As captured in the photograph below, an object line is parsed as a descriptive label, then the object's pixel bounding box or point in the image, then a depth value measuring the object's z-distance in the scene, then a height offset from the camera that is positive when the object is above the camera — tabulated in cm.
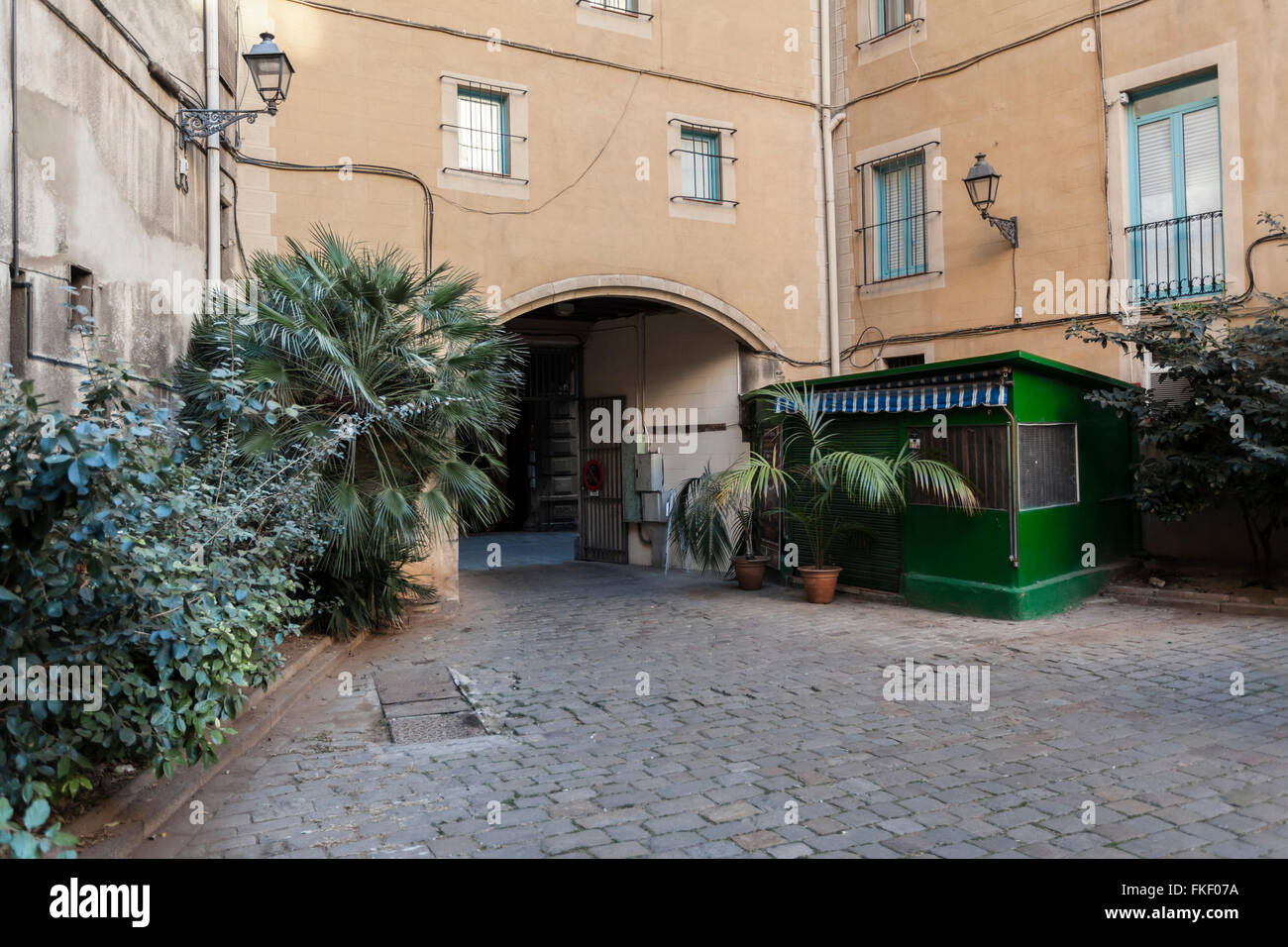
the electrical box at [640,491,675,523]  1352 -36
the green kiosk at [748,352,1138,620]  898 -9
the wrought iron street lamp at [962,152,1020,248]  1118 +333
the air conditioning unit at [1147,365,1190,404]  986 +87
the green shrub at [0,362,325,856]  332 -44
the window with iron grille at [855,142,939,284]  1257 +343
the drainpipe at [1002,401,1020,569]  888 -25
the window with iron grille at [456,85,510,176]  1075 +394
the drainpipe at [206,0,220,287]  861 +290
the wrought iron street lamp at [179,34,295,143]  813 +339
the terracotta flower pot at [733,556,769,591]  1130 -107
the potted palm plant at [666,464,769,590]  1134 -61
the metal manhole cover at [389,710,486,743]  554 -144
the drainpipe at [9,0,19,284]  518 +199
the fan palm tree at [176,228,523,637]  761 +77
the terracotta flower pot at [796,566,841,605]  1024 -112
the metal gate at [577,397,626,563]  1452 -37
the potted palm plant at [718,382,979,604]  938 -1
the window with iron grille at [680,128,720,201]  1223 +401
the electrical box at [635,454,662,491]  1365 +12
